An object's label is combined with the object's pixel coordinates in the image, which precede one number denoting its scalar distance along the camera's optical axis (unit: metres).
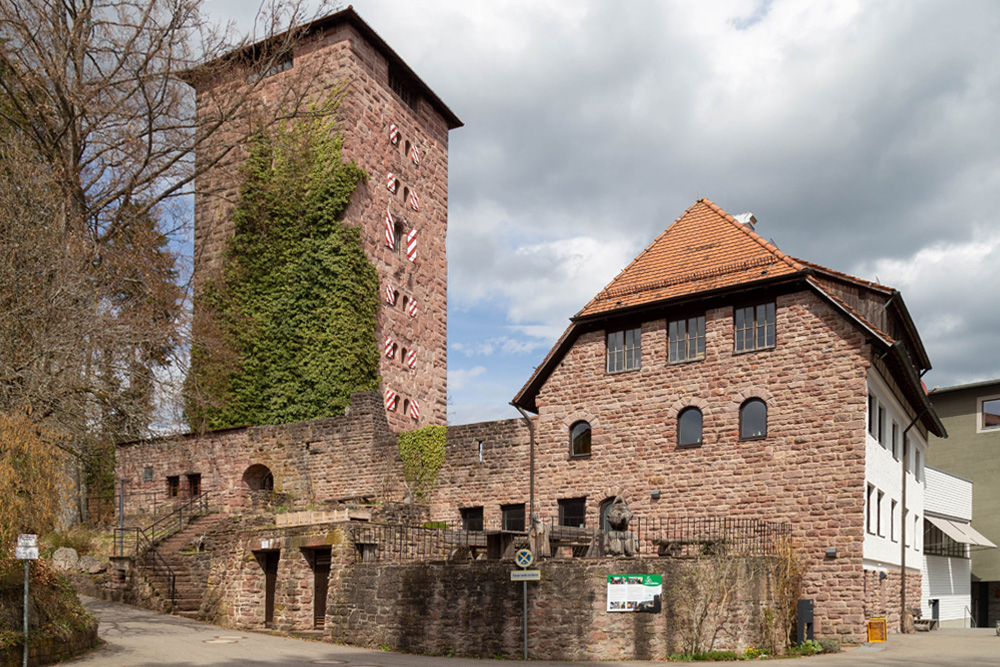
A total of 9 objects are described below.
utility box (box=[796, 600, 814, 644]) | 18.53
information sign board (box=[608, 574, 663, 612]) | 16.23
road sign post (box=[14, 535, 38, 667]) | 13.12
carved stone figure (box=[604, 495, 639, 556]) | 16.98
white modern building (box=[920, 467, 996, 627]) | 27.84
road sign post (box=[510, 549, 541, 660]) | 16.34
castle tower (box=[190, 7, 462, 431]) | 32.06
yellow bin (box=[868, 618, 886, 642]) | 19.27
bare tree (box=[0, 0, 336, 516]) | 16.92
